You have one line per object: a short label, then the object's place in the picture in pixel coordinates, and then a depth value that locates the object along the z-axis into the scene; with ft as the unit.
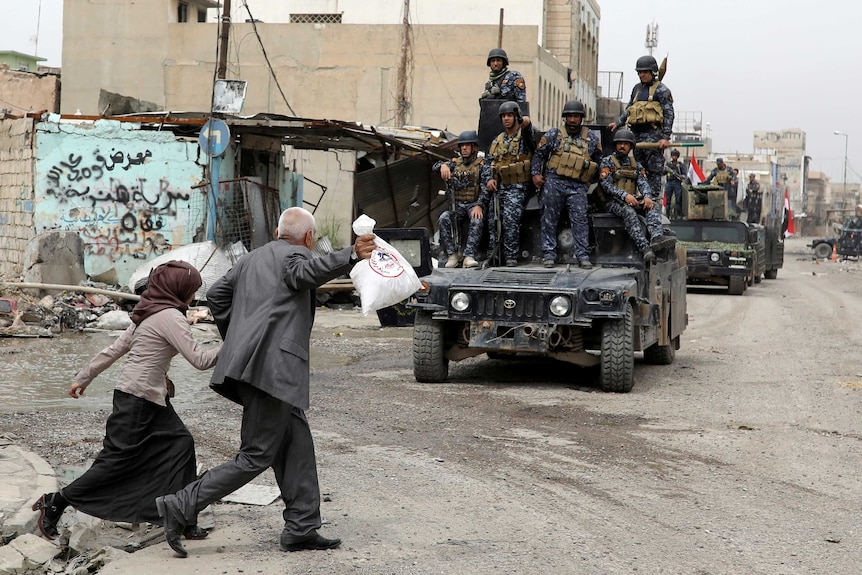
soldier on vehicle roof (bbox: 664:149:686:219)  82.89
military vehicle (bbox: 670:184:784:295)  79.87
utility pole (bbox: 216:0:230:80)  64.44
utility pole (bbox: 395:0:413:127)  113.91
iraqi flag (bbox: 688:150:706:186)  117.80
